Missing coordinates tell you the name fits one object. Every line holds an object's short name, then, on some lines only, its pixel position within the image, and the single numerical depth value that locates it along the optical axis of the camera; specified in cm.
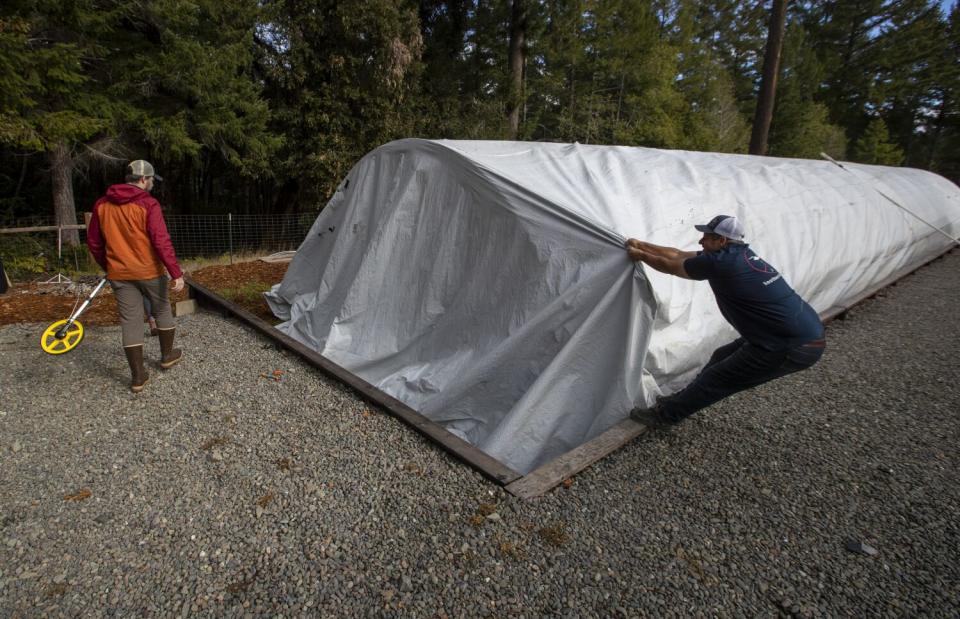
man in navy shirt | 281
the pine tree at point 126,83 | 713
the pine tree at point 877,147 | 3172
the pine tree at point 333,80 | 1062
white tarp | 336
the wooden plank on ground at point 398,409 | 283
